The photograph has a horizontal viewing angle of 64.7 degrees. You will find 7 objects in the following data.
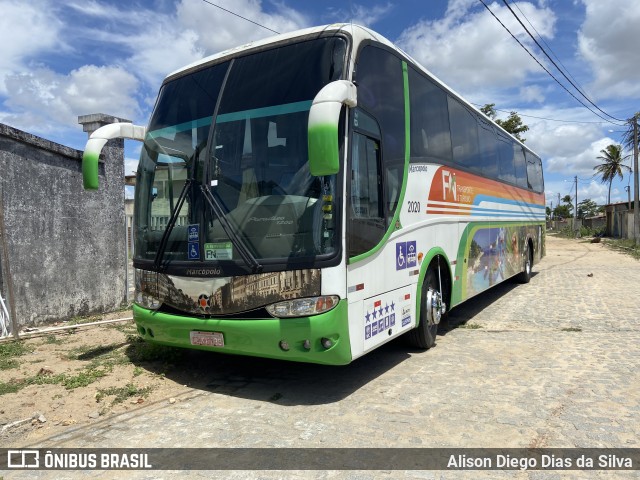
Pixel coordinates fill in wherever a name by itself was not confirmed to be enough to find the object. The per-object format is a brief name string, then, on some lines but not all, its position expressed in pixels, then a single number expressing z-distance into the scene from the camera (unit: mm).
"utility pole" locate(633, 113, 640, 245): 30625
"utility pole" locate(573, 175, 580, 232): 53312
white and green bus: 4398
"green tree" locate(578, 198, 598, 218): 88875
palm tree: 54188
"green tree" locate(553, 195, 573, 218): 93250
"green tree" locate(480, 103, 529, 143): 27234
